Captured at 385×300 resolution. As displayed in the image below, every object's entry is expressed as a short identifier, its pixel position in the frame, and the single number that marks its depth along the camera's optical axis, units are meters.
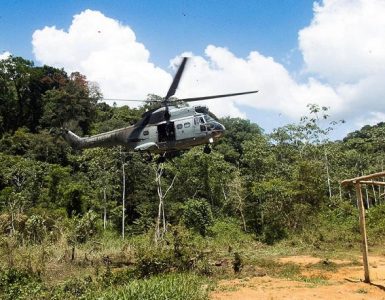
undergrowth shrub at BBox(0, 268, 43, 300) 11.16
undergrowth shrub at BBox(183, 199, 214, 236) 27.92
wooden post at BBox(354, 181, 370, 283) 10.75
